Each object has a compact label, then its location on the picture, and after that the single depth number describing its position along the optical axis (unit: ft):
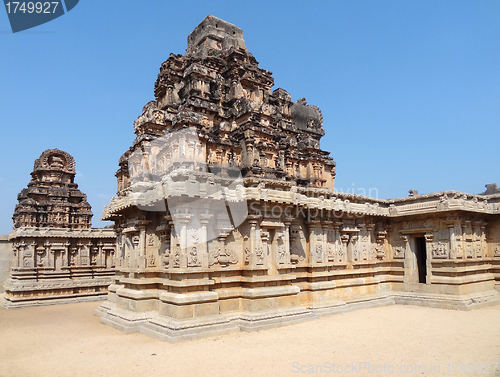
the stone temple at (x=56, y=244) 61.46
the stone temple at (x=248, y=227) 36.06
